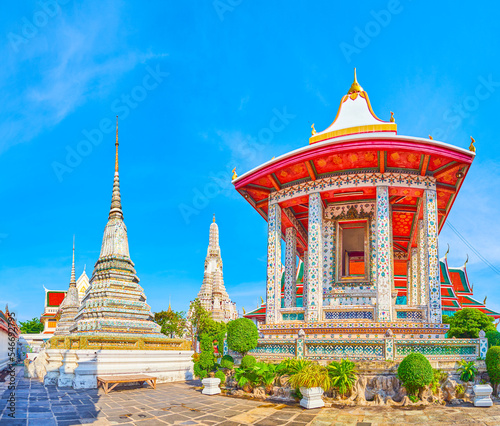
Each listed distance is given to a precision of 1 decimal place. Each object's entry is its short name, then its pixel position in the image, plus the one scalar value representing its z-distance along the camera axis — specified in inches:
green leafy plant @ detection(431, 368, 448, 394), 371.2
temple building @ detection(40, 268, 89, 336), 2127.2
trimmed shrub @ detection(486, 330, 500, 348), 441.4
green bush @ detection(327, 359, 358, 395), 375.9
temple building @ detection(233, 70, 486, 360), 479.5
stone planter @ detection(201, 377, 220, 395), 452.8
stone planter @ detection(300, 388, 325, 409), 356.8
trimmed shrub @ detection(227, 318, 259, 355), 468.8
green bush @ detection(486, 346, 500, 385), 376.9
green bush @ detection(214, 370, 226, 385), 479.5
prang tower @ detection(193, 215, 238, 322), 1975.8
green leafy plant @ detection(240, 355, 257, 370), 439.8
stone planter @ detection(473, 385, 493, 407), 339.0
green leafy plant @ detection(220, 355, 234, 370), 485.1
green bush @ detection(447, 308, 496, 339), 506.3
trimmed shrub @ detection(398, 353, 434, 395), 354.6
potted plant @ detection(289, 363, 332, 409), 359.3
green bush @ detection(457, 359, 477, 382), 391.9
